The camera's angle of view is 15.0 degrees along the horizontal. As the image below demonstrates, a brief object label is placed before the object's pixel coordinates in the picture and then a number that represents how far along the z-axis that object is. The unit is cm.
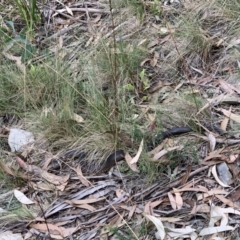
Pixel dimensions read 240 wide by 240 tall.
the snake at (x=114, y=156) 419
